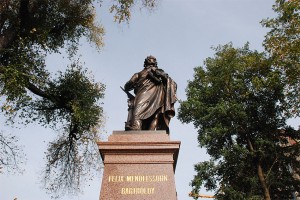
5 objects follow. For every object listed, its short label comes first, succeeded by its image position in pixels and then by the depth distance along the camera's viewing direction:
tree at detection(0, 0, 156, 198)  13.65
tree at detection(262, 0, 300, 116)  15.12
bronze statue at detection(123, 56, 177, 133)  8.00
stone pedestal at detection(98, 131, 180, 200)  6.06
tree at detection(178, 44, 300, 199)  18.61
